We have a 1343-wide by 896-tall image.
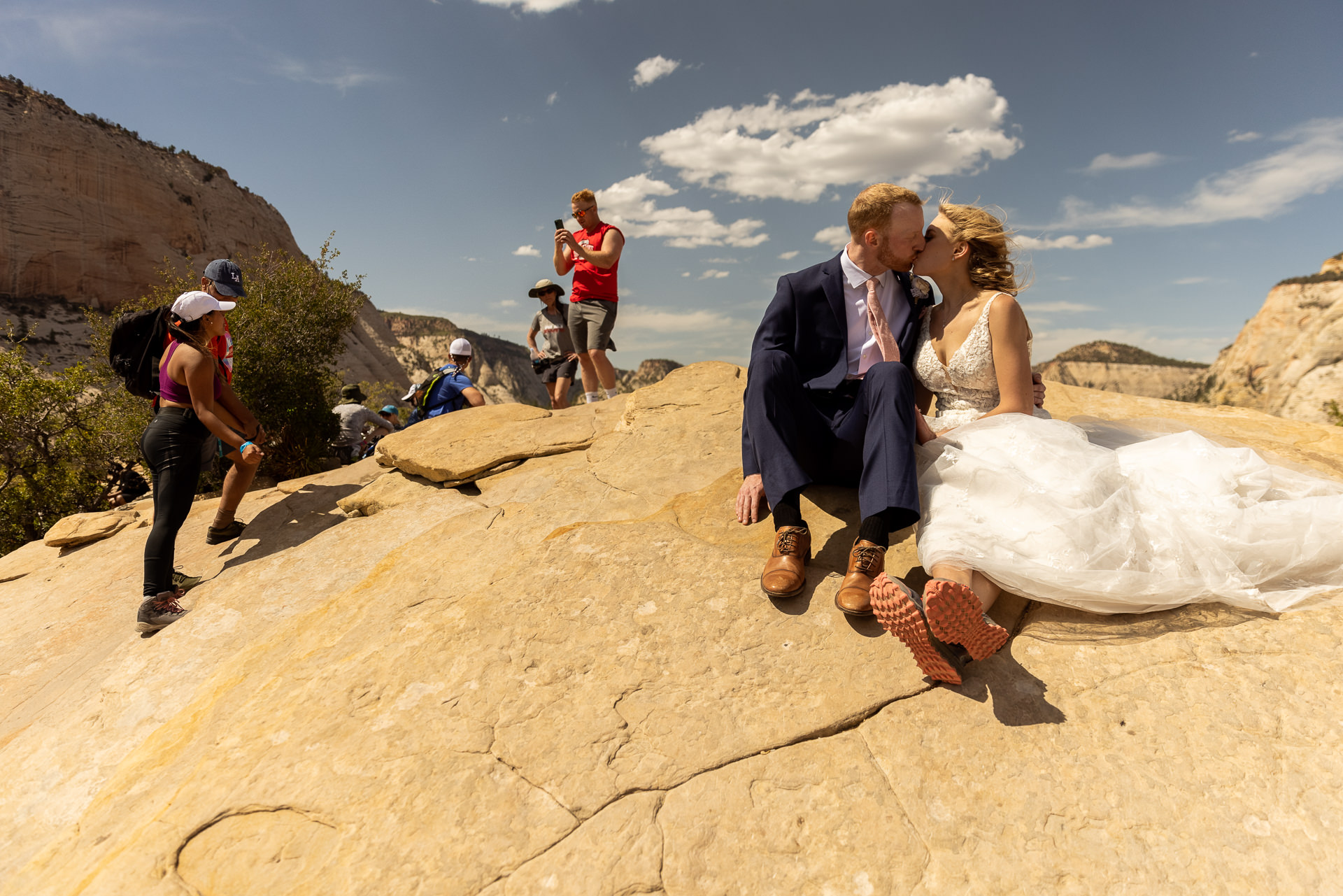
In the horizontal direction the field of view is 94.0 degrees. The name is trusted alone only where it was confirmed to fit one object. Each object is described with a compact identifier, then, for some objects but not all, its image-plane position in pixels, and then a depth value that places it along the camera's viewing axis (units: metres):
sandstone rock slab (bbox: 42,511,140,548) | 5.34
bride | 2.15
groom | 2.48
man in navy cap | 4.58
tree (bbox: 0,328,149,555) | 6.68
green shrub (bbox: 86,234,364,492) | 7.73
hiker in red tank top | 6.42
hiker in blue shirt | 7.61
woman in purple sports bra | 4.11
